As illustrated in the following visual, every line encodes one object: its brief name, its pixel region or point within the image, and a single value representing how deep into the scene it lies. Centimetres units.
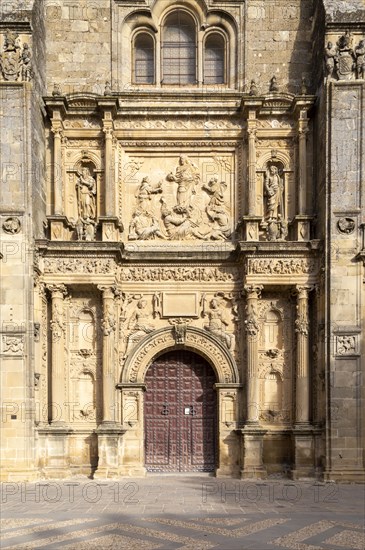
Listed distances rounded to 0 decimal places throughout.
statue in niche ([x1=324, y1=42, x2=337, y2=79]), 1683
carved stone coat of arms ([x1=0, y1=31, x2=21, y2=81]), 1656
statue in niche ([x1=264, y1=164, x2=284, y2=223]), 1798
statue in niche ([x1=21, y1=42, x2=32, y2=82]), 1656
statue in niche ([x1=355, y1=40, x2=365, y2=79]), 1678
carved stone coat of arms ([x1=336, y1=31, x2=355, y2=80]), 1681
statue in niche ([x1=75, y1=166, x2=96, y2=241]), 1783
